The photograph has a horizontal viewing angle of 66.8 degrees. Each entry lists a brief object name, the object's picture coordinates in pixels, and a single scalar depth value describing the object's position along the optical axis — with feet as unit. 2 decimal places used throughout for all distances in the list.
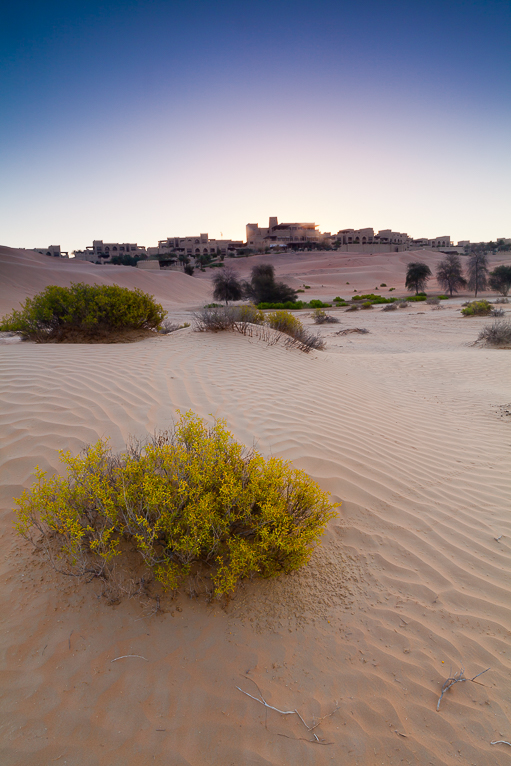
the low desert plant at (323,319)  62.08
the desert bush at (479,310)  64.59
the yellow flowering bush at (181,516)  7.51
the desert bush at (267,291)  100.12
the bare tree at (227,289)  102.99
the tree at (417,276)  113.80
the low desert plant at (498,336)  39.29
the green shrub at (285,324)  35.55
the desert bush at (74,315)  29.55
